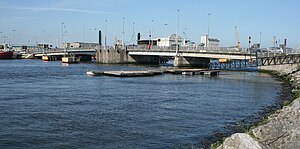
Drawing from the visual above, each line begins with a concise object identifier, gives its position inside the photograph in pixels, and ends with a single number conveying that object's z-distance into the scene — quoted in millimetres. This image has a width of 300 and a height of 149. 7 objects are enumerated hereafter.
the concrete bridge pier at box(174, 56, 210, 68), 114375
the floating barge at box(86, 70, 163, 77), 79788
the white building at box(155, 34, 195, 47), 164500
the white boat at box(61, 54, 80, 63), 149512
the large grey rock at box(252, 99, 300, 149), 18031
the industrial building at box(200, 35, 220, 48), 158750
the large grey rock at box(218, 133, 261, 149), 16047
